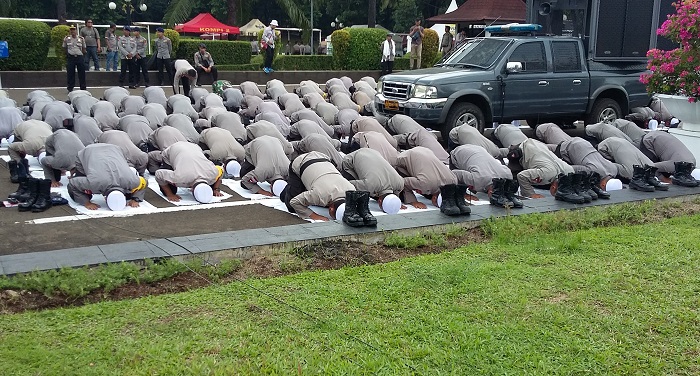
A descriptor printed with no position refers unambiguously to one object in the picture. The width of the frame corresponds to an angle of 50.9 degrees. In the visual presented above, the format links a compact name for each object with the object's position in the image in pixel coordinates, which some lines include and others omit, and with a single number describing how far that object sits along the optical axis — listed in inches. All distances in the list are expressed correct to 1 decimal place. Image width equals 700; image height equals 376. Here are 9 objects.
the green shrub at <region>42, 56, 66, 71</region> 950.7
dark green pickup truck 530.0
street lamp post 2115.9
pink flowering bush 420.5
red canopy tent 1611.7
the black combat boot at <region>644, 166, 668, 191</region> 394.3
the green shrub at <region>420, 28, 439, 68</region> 1171.9
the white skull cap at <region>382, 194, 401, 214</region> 342.0
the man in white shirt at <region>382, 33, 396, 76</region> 1043.3
